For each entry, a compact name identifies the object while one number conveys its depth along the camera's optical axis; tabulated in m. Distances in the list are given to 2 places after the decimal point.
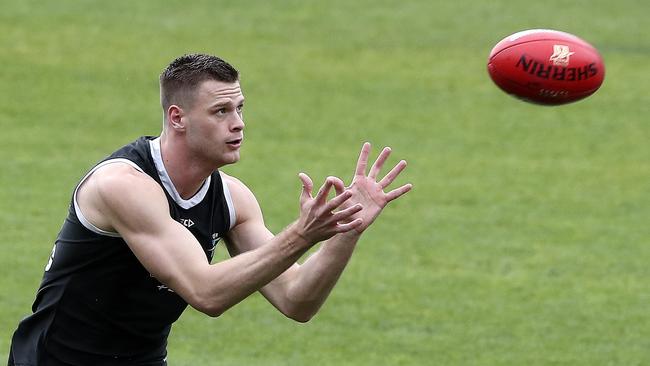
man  11.16
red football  15.32
